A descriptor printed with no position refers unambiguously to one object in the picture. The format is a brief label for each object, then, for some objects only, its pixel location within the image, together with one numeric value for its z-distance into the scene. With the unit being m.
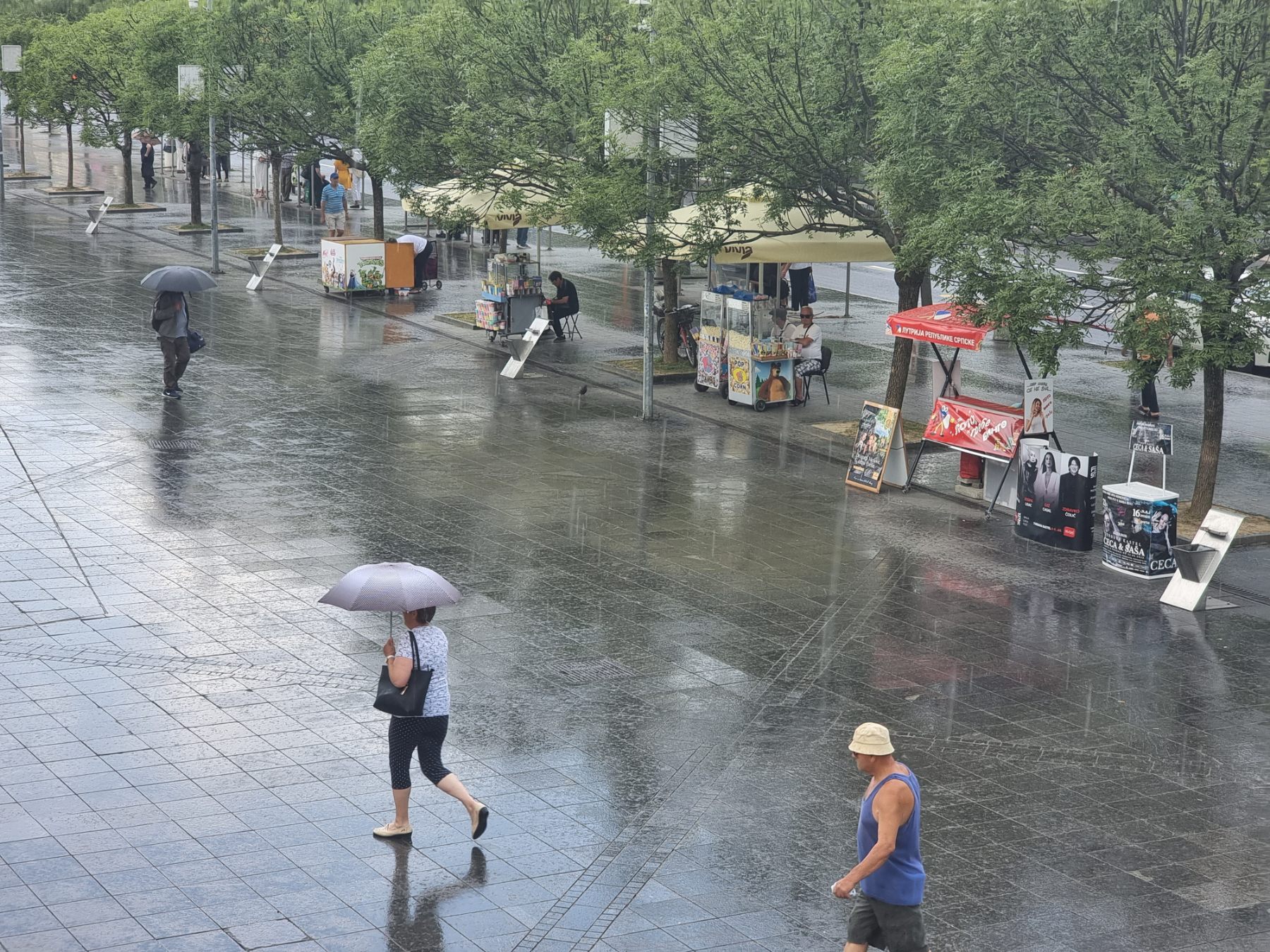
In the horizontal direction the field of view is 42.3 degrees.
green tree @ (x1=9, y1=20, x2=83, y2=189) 46.66
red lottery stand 17.84
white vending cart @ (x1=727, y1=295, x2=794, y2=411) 22.98
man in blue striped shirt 41.62
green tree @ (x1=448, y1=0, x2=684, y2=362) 21.08
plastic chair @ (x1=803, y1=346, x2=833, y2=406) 23.70
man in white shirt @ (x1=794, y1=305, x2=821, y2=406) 23.48
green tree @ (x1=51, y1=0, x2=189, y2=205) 38.91
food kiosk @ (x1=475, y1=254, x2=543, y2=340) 28.19
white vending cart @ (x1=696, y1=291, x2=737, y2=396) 23.72
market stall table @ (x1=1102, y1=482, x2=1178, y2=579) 15.56
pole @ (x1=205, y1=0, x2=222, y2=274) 33.75
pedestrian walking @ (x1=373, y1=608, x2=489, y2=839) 9.38
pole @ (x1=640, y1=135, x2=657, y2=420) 21.12
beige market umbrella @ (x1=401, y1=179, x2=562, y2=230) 24.48
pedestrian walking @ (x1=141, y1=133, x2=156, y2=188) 52.66
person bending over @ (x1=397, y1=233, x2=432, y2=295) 33.31
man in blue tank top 7.35
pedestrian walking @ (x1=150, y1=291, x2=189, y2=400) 22.05
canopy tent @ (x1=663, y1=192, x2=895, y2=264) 21.48
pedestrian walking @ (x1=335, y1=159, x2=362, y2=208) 45.44
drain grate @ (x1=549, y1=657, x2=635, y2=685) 12.32
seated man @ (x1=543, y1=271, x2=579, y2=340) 28.36
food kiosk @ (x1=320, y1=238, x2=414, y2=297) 32.44
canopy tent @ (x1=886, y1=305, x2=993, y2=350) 17.98
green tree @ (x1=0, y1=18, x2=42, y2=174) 52.06
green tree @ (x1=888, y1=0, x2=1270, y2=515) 15.33
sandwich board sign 18.58
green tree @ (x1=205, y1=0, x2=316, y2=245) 33.56
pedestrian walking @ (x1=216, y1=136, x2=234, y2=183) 56.13
